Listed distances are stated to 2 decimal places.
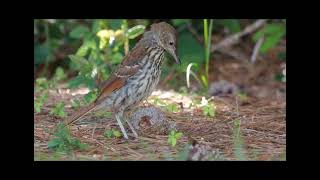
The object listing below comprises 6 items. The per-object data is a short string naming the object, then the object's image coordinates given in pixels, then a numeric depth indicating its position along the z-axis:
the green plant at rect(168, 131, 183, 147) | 11.30
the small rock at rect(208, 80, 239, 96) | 15.92
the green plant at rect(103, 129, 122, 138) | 12.04
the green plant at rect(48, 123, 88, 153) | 10.97
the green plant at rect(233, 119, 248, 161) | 10.62
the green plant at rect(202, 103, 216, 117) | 13.33
